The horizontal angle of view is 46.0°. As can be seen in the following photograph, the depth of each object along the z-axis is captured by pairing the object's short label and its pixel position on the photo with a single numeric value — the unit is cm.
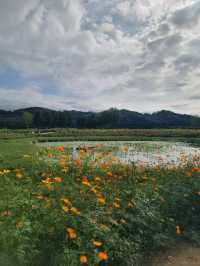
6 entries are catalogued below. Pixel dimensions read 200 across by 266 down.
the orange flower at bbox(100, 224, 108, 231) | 242
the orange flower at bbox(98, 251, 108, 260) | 193
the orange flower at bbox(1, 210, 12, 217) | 240
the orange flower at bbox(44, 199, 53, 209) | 267
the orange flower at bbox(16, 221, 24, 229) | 221
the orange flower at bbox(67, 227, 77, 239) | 205
